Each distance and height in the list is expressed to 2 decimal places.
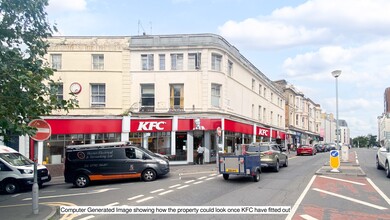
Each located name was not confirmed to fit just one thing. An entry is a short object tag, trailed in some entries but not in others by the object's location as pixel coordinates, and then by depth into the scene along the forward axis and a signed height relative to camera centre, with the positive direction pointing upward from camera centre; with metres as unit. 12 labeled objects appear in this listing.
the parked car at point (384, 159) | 17.27 -1.62
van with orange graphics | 17.81 -1.85
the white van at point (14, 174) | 16.61 -2.25
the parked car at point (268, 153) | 19.95 -1.41
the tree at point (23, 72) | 9.70 +1.59
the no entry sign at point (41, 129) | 10.39 -0.05
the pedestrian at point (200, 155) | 27.60 -2.13
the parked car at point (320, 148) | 53.38 -2.93
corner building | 28.31 +3.43
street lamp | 22.19 +3.34
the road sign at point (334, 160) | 18.19 -1.62
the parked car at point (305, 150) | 41.69 -2.54
